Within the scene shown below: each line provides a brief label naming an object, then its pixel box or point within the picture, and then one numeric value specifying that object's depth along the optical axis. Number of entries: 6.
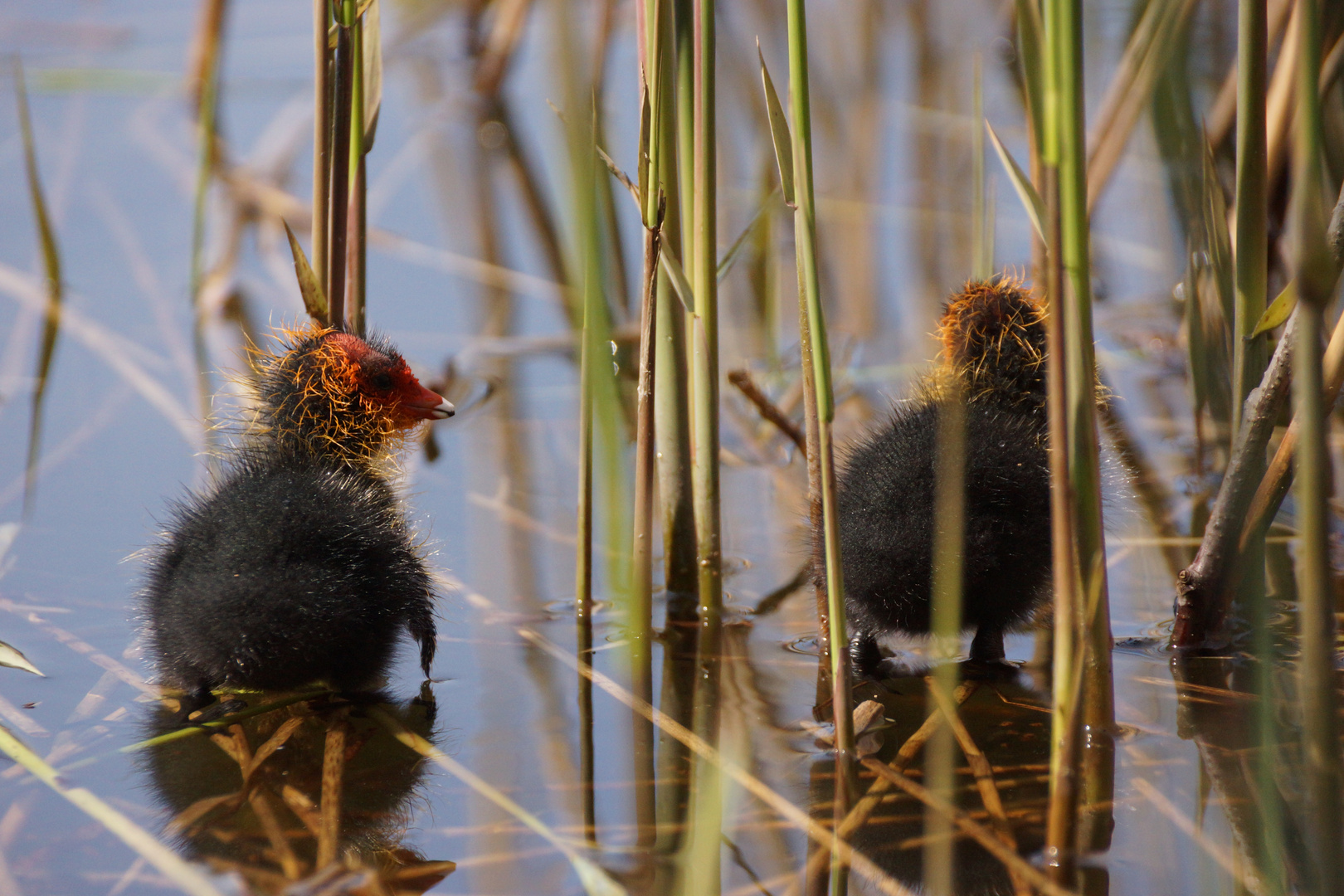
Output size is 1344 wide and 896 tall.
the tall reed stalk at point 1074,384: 3.40
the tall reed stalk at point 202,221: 7.17
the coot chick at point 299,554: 4.63
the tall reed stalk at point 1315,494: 2.87
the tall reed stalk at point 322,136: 5.40
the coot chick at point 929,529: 5.03
